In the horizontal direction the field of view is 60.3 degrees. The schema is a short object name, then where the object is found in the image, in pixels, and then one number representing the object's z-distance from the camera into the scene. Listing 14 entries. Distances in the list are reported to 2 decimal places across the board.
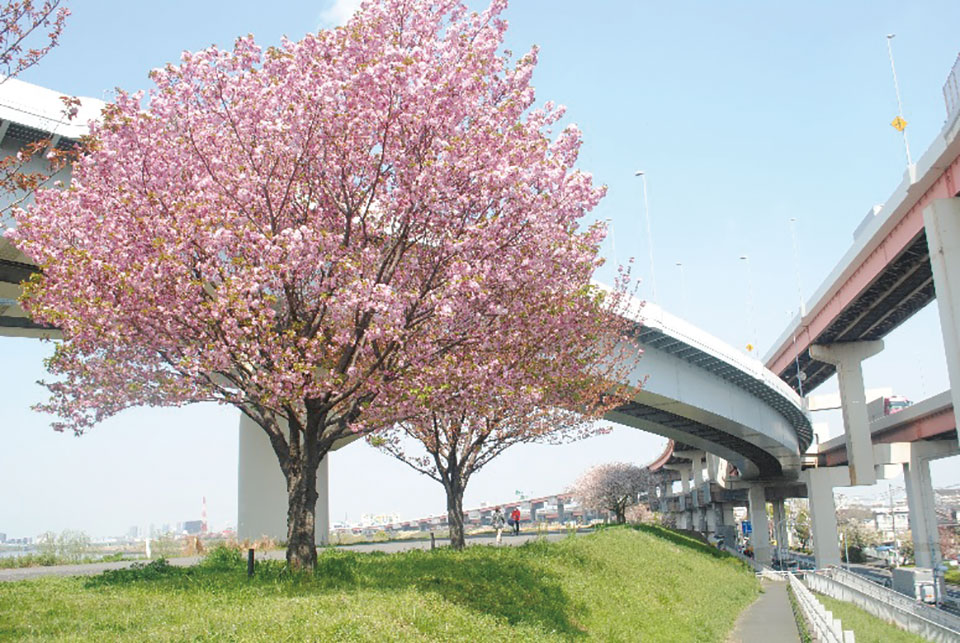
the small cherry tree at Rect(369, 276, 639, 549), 14.99
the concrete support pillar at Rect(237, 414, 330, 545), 34.50
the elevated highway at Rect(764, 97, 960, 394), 28.50
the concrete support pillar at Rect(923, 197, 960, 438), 26.94
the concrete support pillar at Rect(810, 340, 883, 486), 55.62
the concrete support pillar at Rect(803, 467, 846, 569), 59.41
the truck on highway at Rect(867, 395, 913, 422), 73.31
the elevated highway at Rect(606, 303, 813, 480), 34.38
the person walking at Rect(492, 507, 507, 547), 37.35
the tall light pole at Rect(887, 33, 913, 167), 33.09
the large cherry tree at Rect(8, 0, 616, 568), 12.84
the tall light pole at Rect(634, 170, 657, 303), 34.22
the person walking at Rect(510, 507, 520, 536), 49.56
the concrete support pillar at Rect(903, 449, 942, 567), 55.79
